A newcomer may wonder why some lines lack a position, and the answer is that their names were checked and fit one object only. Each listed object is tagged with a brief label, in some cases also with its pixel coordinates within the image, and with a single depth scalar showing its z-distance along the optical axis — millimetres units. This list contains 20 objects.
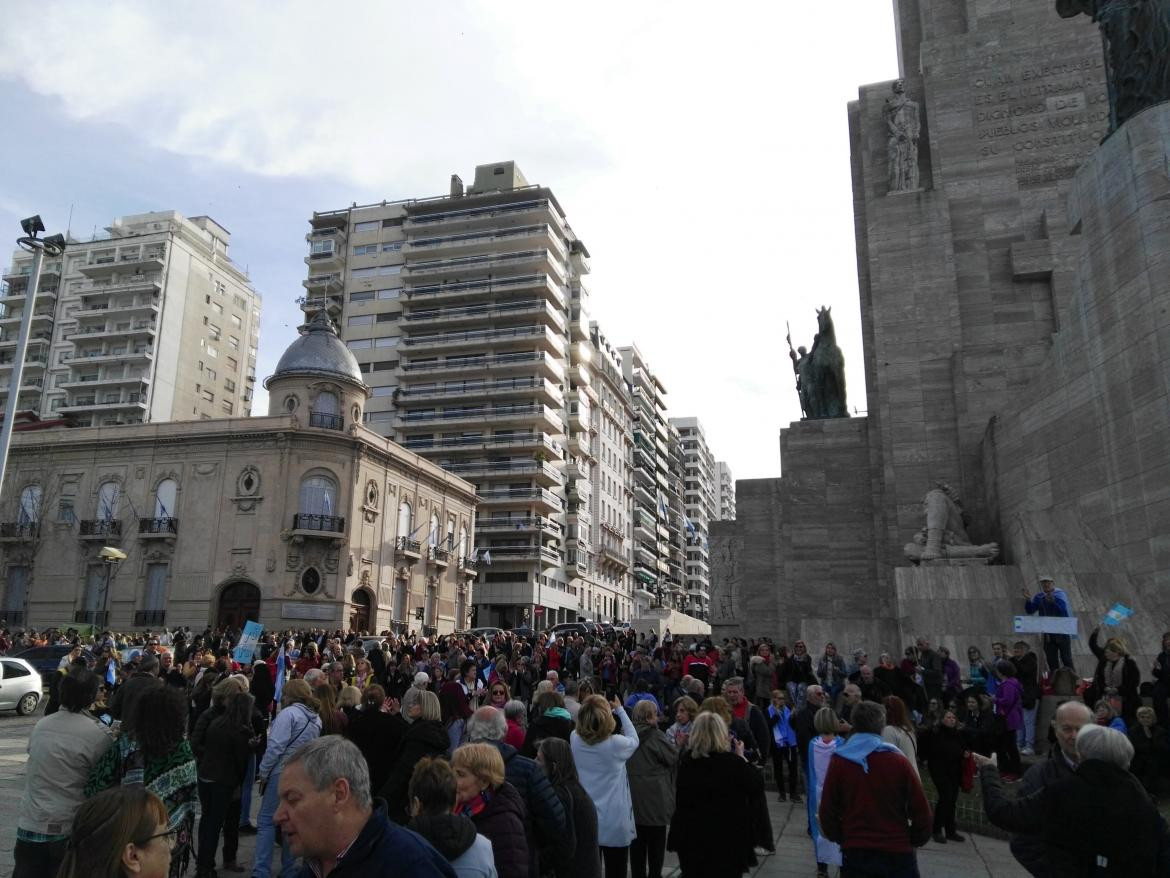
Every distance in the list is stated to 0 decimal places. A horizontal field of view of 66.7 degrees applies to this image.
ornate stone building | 37781
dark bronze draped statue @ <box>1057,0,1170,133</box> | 14039
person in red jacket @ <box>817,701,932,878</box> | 4742
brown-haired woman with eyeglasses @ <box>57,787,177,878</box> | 2707
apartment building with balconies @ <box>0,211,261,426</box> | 63188
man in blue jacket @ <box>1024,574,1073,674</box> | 11625
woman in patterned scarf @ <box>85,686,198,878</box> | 4582
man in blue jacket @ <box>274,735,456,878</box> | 2693
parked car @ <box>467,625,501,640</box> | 34044
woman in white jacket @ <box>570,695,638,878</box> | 5836
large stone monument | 15555
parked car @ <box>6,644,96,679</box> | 19984
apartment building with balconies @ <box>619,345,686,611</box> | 83688
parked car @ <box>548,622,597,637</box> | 35750
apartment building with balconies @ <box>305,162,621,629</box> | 57844
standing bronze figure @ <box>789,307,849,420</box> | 24969
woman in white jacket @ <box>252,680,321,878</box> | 6758
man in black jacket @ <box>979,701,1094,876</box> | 4105
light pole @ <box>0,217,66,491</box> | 17250
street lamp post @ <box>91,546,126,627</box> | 28672
